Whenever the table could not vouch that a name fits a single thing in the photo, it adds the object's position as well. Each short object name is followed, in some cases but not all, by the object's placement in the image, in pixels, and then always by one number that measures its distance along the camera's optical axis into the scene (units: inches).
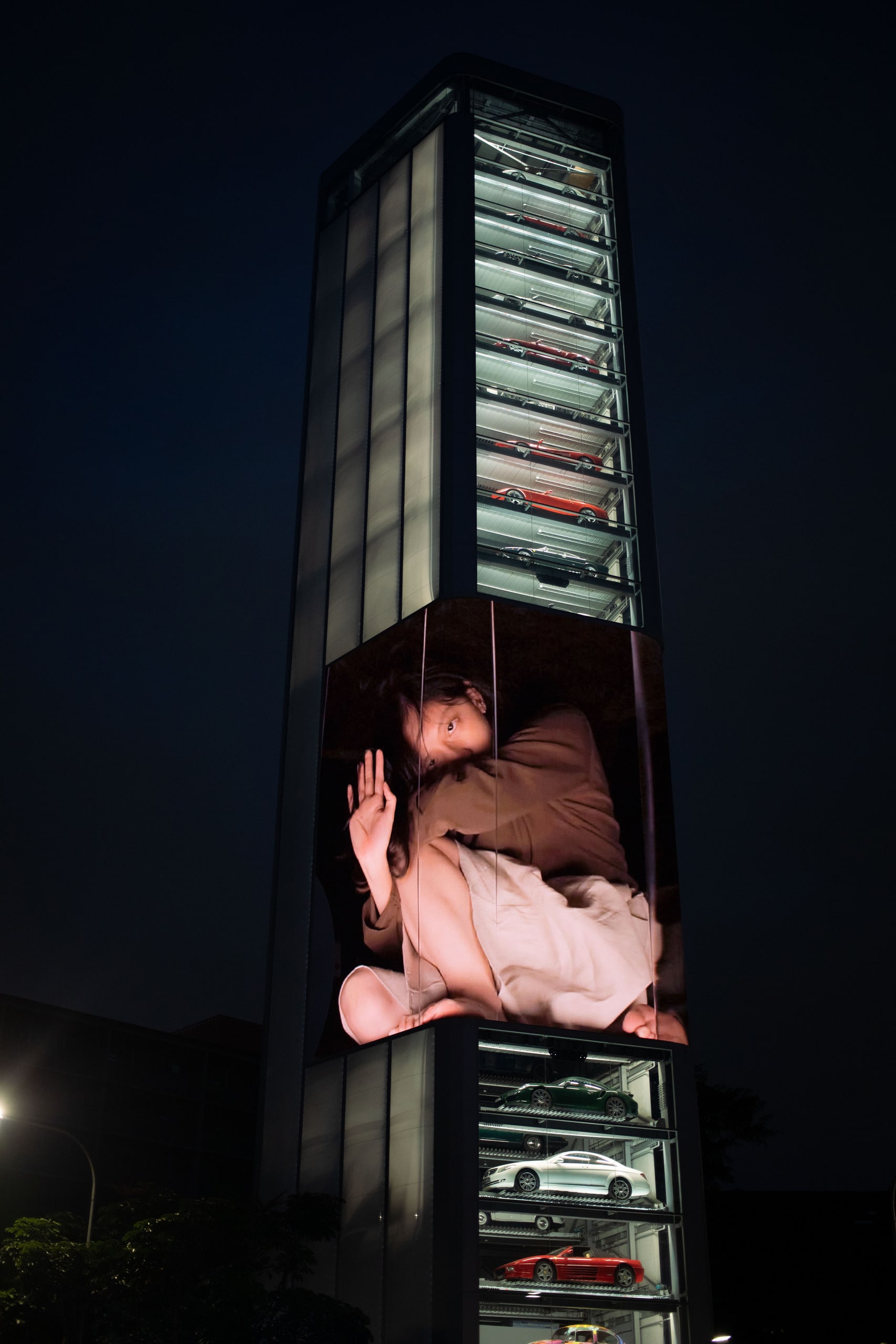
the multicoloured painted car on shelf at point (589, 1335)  1256.2
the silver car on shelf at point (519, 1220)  1393.9
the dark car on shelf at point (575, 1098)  1438.2
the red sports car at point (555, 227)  2153.1
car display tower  1392.7
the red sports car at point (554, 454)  1929.1
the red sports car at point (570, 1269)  1341.0
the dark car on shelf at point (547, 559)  1815.9
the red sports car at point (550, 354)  2022.6
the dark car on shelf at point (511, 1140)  1418.6
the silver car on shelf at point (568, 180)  2236.7
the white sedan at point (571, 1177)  1395.2
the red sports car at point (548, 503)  1879.9
